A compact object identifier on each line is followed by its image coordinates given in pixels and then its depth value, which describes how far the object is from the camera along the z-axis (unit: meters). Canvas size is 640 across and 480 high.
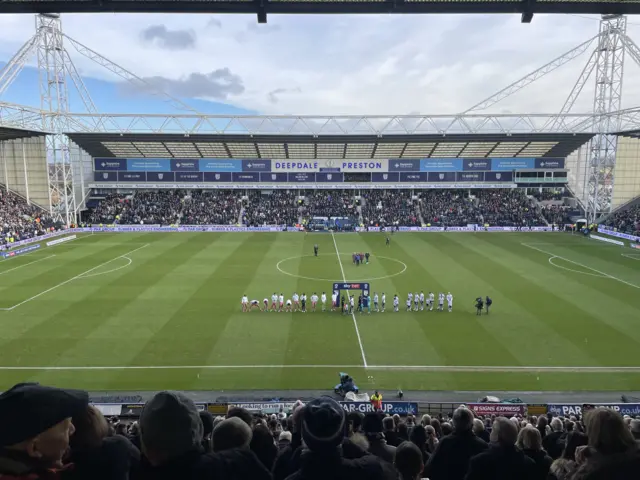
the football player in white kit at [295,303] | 27.38
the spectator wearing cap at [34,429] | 2.45
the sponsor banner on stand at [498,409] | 14.66
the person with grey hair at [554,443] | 7.41
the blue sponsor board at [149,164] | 68.88
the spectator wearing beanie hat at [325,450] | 3.07
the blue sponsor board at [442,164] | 69.75
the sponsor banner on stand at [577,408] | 14.50
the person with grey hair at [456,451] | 4.67
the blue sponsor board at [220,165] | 69.44
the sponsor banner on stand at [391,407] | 14.57
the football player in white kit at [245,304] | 26.84
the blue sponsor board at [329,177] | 71.00
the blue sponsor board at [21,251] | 43.56
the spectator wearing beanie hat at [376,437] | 5.54
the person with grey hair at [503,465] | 3.99
